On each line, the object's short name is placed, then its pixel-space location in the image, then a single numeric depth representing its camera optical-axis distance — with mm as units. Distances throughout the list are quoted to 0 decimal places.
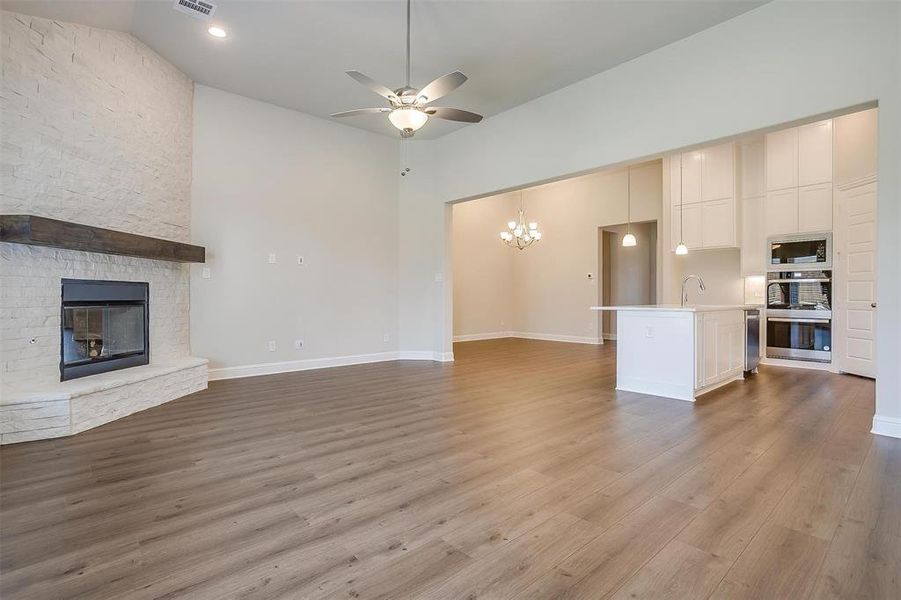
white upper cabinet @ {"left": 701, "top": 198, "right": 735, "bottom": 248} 6812
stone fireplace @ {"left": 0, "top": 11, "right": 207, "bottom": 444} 3297
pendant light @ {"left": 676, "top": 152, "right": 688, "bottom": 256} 6820
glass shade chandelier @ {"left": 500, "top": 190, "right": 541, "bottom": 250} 9320
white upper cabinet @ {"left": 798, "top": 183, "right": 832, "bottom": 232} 5914
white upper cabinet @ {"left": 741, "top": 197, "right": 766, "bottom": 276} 6656
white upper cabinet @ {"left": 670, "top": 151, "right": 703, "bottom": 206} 7188
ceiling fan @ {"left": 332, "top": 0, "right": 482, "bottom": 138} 3576
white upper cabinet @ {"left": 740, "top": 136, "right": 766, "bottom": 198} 6668
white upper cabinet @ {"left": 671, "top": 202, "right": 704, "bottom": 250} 7176
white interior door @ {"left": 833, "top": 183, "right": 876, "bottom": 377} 5324
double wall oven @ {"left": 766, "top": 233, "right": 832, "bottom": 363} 5984
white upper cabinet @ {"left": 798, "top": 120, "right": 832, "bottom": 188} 5879
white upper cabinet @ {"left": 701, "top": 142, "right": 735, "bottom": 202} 6805
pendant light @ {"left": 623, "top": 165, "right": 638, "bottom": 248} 9085
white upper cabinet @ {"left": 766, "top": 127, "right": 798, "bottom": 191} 6191
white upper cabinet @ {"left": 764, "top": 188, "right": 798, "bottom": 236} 6223
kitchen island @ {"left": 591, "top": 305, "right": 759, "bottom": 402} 4410
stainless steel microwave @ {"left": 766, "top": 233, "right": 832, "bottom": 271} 5942
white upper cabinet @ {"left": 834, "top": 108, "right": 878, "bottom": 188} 5289
